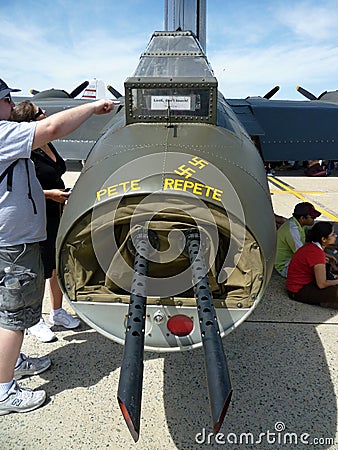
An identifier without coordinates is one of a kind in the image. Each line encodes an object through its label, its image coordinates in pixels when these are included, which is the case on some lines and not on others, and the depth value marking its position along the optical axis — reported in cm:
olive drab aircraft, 223
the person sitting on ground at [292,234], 493
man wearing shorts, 230
